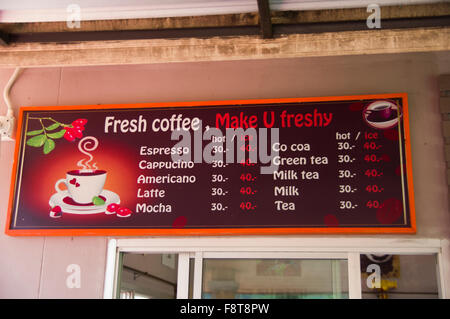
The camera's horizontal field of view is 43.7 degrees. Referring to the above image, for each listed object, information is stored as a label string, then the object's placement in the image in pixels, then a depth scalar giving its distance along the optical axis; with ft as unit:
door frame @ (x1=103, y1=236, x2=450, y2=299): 12.47
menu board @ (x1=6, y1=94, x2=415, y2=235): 12.82
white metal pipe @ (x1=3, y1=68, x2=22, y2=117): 14.42
